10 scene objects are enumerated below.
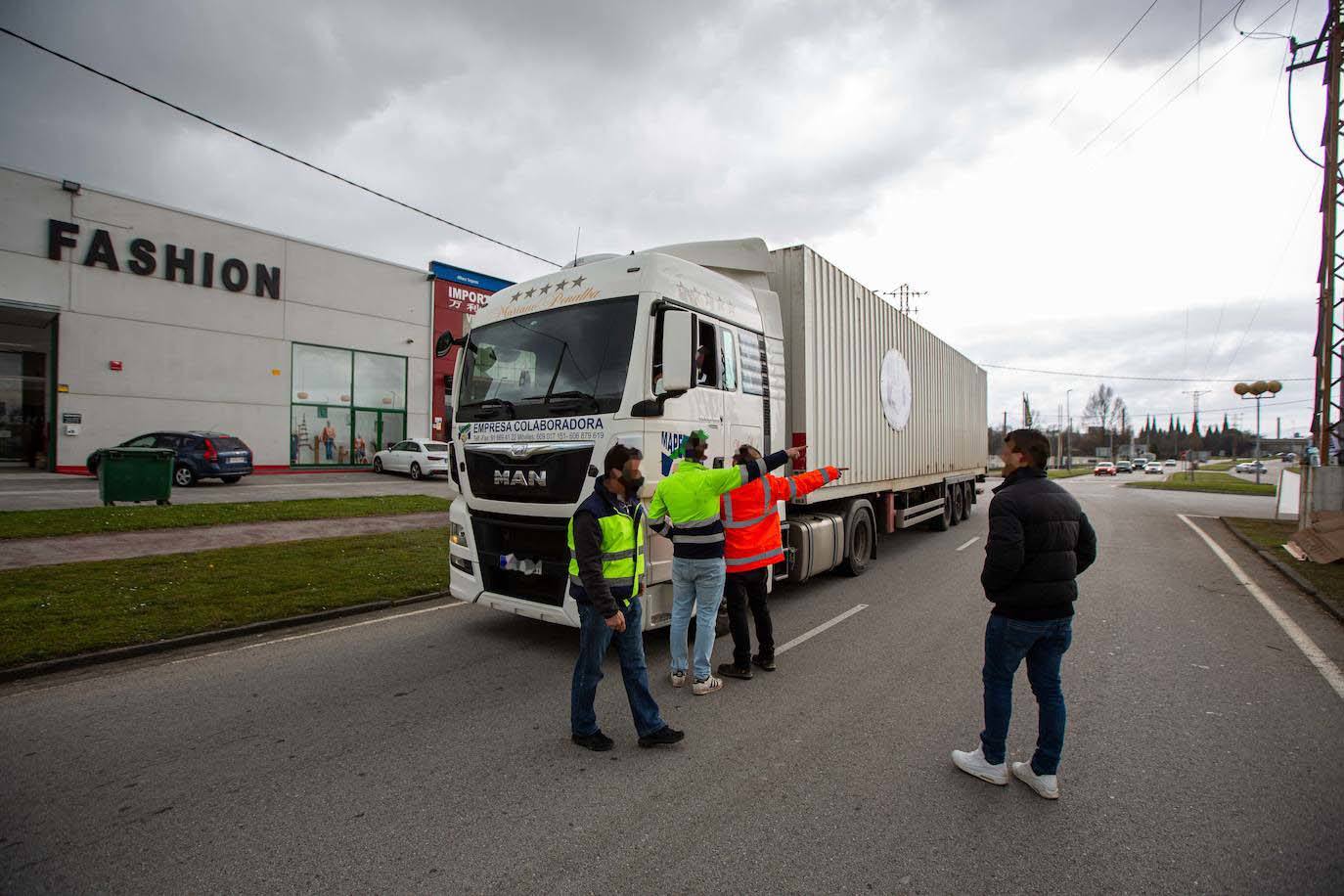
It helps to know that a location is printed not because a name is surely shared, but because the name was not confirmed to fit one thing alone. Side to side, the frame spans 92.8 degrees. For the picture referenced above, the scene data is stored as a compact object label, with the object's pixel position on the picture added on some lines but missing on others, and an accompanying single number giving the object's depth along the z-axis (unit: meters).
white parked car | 20.56
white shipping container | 6.76
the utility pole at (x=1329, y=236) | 12.37
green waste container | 11.88
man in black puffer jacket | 3.00
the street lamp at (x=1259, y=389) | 20.87
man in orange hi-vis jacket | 4.65
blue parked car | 16.44
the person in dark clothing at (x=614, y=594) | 3.48
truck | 4.71
